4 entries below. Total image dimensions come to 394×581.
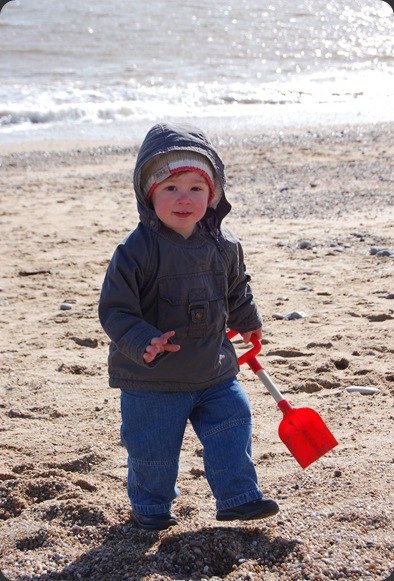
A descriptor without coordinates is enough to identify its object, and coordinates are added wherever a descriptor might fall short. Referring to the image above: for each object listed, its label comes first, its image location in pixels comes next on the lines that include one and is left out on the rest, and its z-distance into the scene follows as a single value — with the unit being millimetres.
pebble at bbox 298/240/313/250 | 6211
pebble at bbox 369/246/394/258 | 5872
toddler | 2865
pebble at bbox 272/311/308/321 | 4949
